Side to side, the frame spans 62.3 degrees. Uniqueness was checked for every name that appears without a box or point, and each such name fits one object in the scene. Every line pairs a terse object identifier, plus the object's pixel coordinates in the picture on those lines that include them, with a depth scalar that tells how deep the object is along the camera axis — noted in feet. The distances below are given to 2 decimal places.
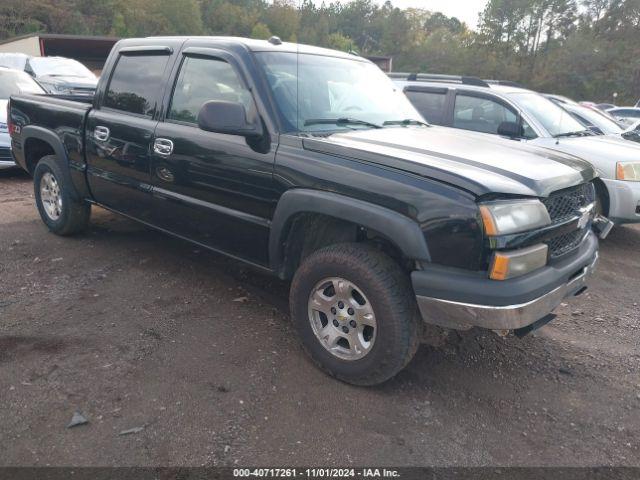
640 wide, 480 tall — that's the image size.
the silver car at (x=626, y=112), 57.94
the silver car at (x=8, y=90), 25.11
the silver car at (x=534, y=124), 18.86
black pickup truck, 8.47
